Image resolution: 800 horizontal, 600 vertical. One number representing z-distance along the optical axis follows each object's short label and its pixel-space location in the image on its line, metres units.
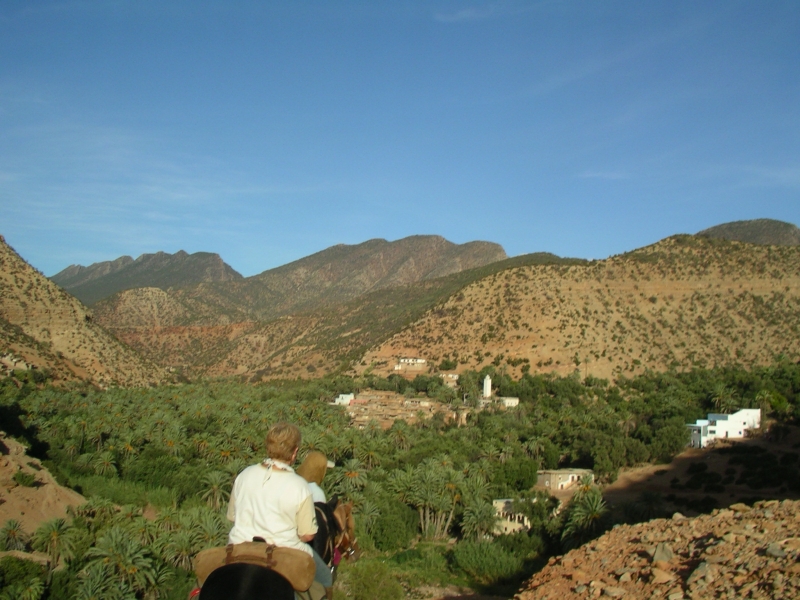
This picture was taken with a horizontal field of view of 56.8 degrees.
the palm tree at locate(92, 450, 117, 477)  41.84
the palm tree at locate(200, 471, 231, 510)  35.94
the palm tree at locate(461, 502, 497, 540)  33.41
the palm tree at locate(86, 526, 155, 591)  23.41
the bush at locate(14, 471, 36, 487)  30.92
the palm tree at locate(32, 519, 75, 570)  25.92
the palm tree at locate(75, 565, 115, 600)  21.80
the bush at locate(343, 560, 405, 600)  23.95
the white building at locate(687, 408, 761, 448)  48.69
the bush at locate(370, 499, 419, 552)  33.34
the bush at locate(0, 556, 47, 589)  22.48
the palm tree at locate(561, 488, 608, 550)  29.02
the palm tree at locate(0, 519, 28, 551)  25.86
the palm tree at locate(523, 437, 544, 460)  46.94
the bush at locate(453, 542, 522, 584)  27.98
